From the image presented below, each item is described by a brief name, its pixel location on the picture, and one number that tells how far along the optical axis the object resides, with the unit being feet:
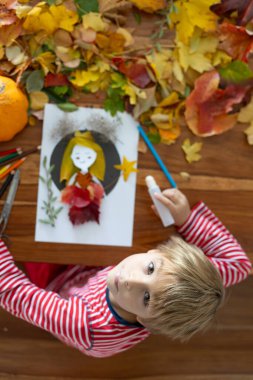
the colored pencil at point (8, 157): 2.56
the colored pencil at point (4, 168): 2.57
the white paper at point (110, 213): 2.61
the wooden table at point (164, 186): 2.60
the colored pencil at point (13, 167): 2.56
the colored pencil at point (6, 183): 2.57
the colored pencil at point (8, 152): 2.57
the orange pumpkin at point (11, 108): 2.34
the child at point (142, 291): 2.11
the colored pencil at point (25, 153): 2.57
